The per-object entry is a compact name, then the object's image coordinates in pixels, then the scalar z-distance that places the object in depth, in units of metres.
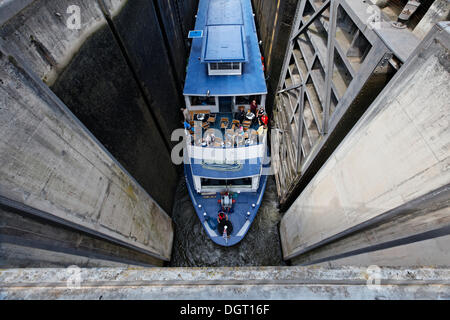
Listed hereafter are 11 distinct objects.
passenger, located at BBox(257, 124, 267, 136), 9.41
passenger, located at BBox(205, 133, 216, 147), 9.15
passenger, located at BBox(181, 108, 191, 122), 10.05
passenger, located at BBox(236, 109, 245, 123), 9.88
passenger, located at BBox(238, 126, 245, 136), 9.41
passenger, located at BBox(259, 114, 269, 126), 9.69
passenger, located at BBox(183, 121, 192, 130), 9.52
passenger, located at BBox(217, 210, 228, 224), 9.05
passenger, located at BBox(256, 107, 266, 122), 9.86
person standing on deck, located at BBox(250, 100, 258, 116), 9.88
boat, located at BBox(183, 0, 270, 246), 9.02
